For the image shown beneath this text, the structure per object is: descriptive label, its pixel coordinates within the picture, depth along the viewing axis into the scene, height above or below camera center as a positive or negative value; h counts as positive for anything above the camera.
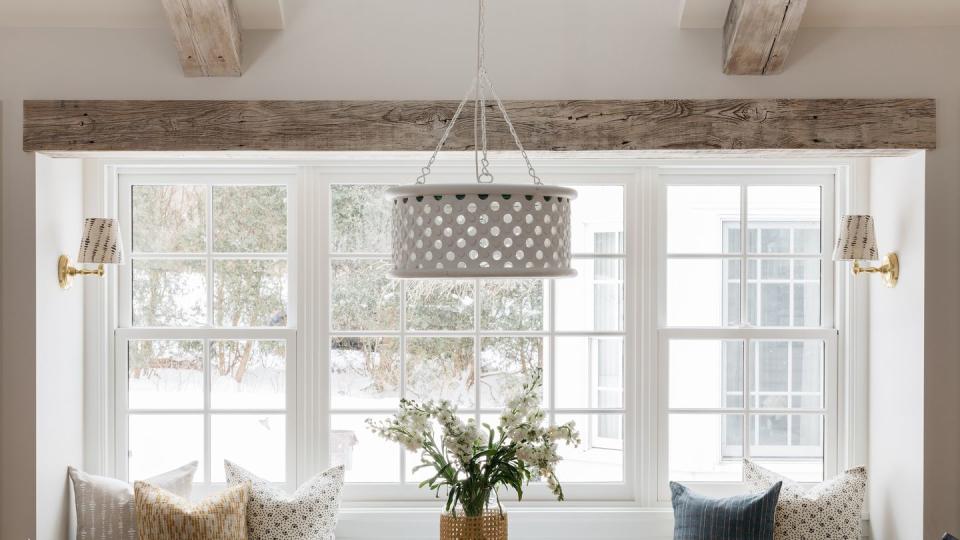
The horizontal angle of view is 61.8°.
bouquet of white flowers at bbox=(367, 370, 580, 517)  2.63 -0.61
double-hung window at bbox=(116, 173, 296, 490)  3.51 -0.24
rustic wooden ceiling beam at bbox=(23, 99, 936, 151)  2.90 +0.50
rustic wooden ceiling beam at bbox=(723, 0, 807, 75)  2.75 +0.80
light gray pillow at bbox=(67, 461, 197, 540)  3.06 -0.94
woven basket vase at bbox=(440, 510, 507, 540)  2.63 -0.87
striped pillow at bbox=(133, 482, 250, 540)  2.99 -0.95
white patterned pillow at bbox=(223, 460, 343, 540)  3.12 -0.97
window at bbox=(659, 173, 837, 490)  3.53 -0.27
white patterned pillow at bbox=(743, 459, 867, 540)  3.14 -0.99
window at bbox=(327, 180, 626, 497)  3.53 -0.33
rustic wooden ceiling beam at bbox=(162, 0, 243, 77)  2.73 +0.79
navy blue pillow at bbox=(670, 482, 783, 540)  3.05 -0.98
